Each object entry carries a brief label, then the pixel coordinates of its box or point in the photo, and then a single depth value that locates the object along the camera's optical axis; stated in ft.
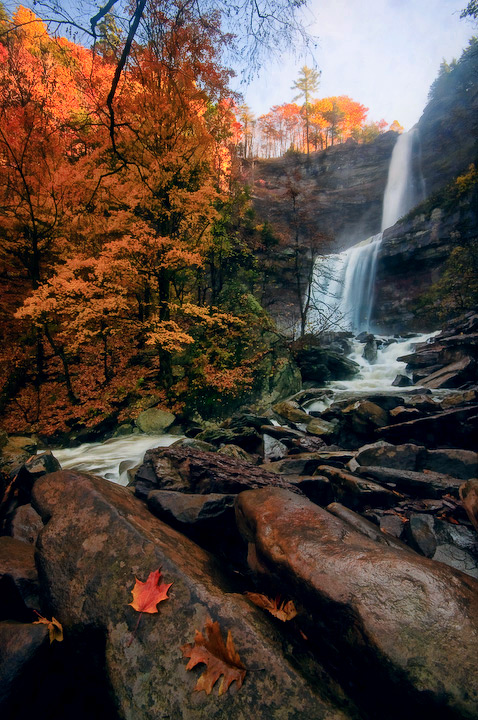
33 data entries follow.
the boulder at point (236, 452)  18.12
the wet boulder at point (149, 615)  4.86
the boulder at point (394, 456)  16.56
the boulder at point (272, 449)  19.70
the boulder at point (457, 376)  34.96
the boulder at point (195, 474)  11.82
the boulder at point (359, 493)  13.84
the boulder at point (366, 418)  22.89
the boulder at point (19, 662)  5.06
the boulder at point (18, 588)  6.84
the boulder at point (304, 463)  16.85
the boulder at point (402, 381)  41.36
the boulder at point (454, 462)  15.64
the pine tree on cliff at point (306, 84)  146.84
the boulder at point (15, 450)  13.98
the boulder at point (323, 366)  45.34
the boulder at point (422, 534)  10.80
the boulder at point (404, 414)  22.41
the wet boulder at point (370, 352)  58.34
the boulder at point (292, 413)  29.04
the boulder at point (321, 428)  24.22
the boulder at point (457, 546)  10.18
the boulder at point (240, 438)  21.09
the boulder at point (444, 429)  19.86
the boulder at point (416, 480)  14.05
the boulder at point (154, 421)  28.07
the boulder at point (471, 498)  11.10
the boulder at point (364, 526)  10.22
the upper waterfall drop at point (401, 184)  118.21
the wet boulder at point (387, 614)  4.79
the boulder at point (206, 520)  9.45
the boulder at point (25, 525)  9.51
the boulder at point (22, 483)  11.30
